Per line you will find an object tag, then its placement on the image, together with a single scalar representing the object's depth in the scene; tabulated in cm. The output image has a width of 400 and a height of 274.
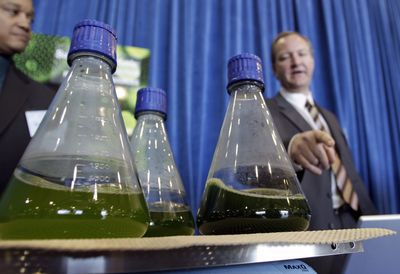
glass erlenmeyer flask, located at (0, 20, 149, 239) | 25
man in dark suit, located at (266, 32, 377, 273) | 60
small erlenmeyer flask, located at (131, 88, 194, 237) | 42
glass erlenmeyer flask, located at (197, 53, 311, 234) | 34
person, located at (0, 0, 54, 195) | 85
